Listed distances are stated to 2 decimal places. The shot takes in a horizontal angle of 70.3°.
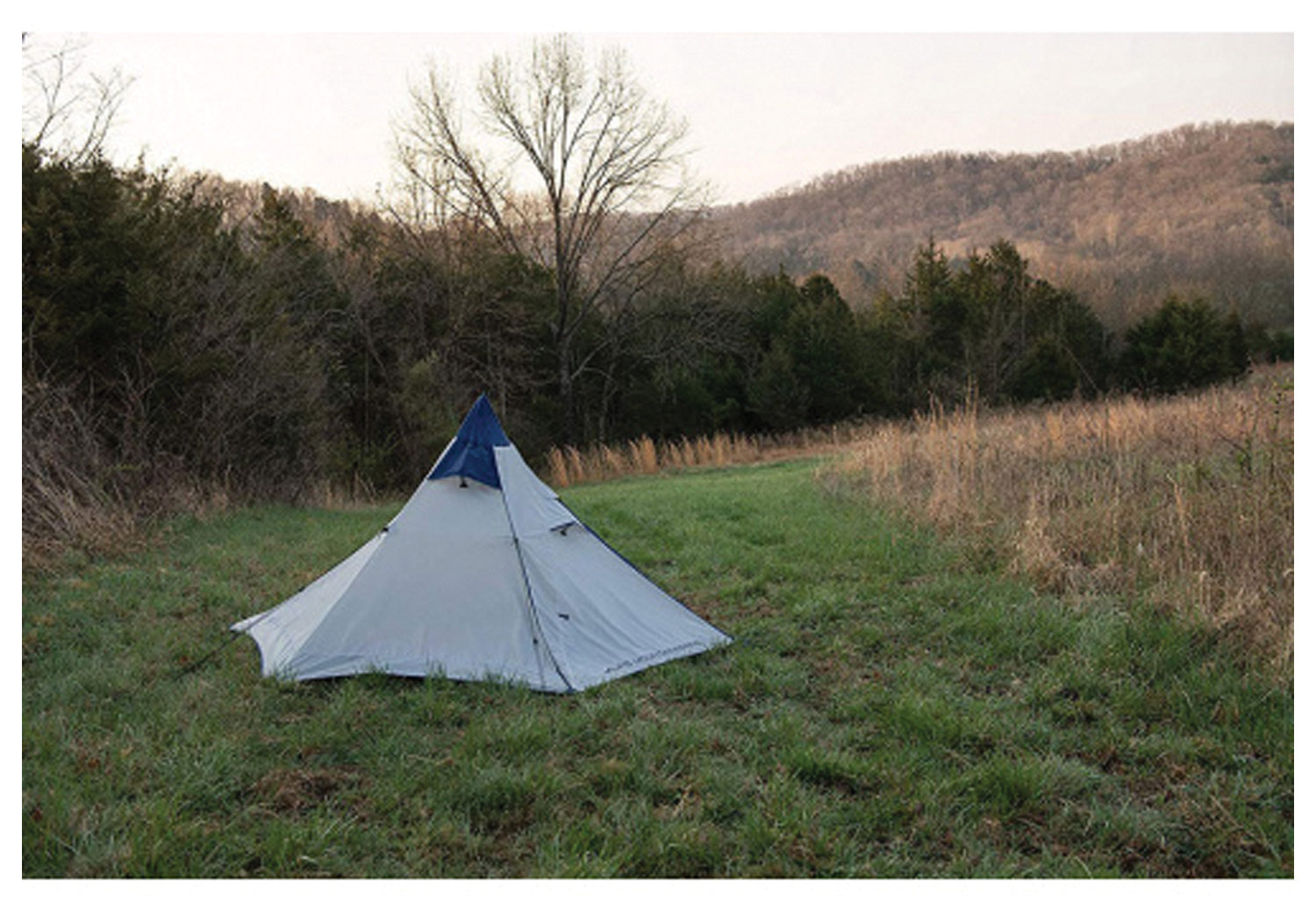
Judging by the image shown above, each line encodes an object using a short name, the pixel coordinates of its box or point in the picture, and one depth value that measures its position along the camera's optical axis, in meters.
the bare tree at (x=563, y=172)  24.39
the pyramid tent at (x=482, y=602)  4.96
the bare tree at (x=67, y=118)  11.11
